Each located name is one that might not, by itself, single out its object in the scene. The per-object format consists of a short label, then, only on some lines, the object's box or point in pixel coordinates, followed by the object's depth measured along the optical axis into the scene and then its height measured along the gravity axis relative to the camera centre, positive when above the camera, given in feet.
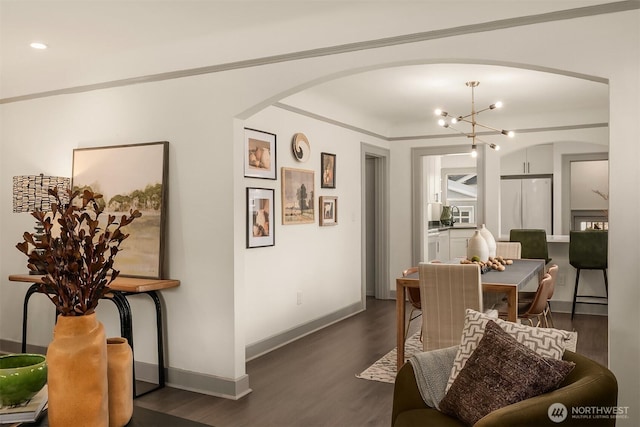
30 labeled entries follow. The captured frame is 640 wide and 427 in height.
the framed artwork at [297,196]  17.30 +0.69
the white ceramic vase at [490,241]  16.19 -0.72
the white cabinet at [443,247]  30.04 -1.69
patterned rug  13.87 -4.03
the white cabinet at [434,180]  30.54 +2.11
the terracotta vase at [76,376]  4.80 -1.40
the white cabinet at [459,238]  31.37 -1.21
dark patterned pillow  6.86 -2.06
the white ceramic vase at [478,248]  15.51 -0.88
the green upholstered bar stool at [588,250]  20.07 -1.22
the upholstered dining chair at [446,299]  12.32 -1.87
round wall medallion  17.59 +2.28
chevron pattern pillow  7.57 -1.71
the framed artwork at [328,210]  19.52 +0.25
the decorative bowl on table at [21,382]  5.17 -1.58
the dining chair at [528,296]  15.46 -2.43
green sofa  6.22 -2.25
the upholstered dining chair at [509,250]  19.42 -1.17
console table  12.30 -1.80
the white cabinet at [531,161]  29.60 +3.05
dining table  12.71 -1.62
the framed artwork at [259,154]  15.47 +1.84
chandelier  17.10 +3.86
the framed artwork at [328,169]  19.54 +1.73
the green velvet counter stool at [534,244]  21.12 -1.05
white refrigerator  29.55 +0.78
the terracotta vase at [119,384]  5.11 -1.57
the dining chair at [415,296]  15.31 -2.26
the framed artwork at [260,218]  15.60 -0.03
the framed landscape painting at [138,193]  13.34 +0.59
